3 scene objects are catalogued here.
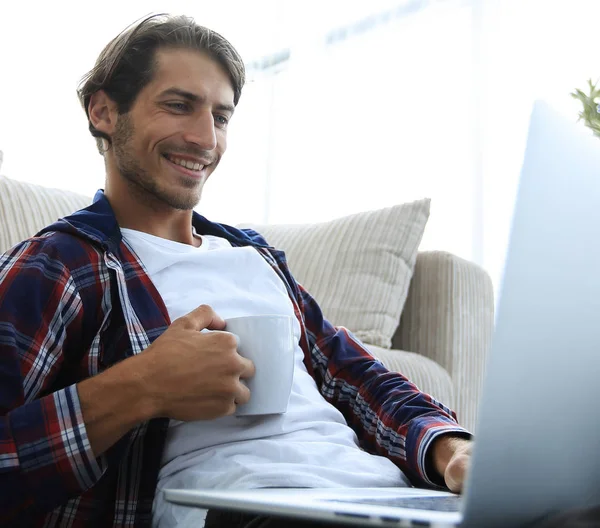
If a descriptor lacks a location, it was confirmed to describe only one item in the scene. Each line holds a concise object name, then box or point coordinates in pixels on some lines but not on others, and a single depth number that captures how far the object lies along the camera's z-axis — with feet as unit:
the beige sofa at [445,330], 5.47
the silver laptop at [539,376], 1.32
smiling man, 2.41
